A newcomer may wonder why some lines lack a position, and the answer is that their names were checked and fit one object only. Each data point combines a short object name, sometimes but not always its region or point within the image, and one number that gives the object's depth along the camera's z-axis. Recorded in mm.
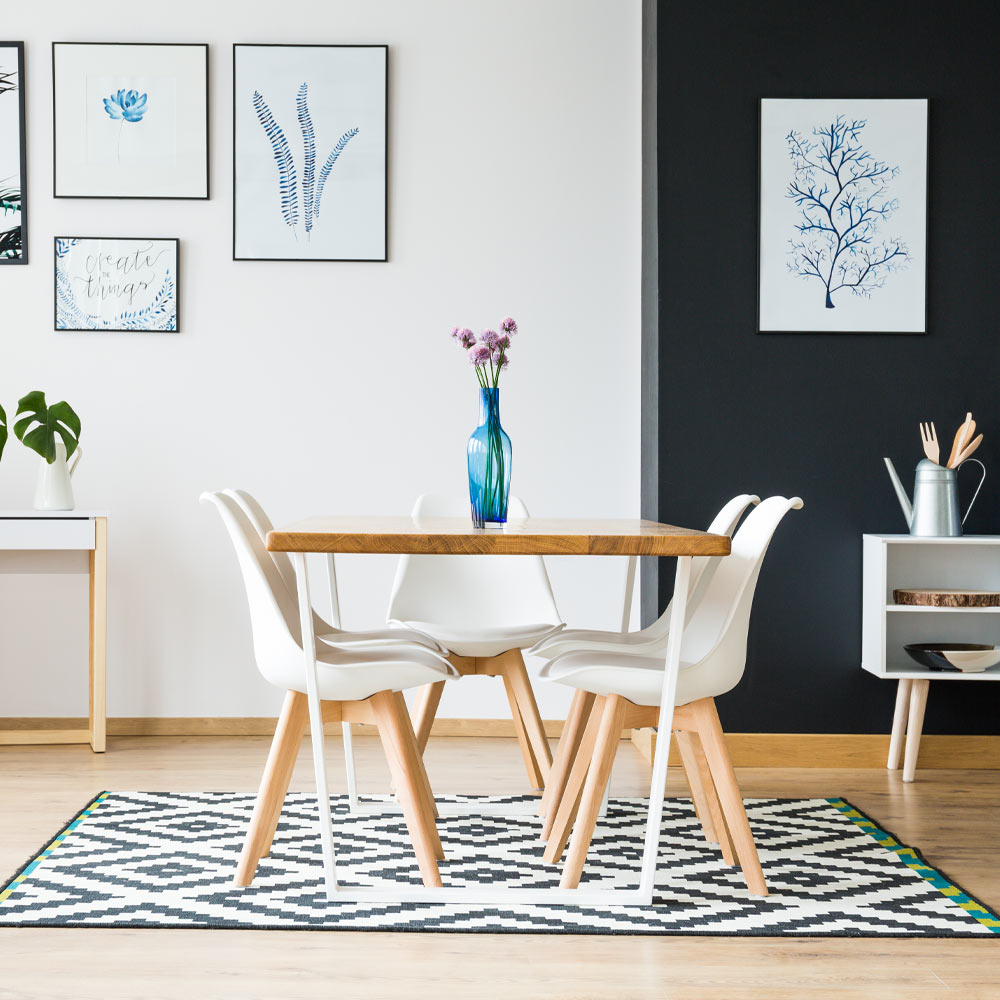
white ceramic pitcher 3699
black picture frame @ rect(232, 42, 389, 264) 3984
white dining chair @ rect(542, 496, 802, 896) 2234
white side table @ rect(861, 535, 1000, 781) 3477
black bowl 3320
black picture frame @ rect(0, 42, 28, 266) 3975
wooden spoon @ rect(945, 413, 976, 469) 3418
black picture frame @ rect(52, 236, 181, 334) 3986
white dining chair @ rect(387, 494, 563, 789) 3096
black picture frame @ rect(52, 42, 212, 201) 3982
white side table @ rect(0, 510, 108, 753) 3594
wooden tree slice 3312
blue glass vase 2650
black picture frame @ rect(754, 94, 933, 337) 3564
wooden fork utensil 3461
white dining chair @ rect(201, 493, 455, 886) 2213
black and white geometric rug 2154
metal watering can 3404
